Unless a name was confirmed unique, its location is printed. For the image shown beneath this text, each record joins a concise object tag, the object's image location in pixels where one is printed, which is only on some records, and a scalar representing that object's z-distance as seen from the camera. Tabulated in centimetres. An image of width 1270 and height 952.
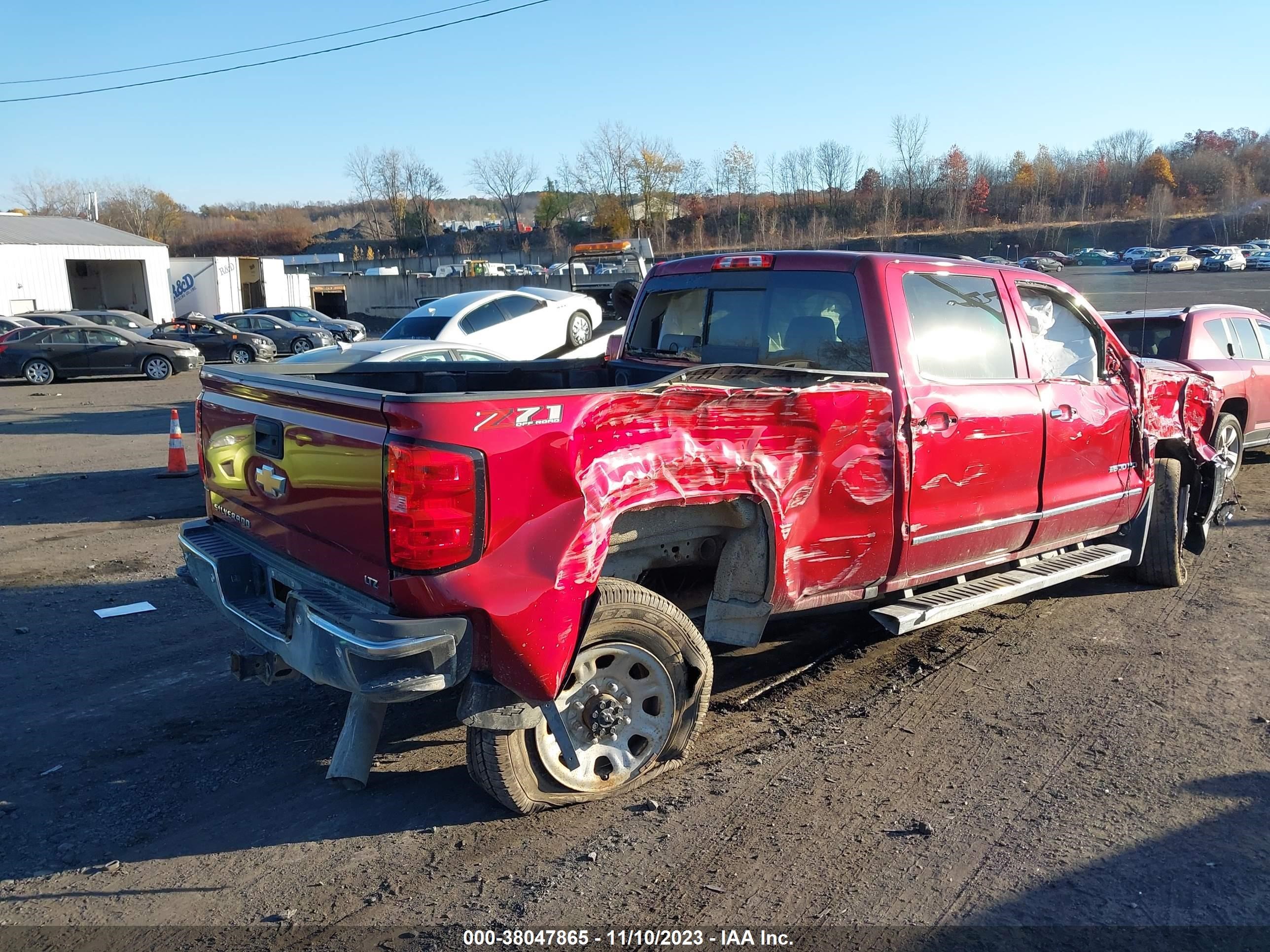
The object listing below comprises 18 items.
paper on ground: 623
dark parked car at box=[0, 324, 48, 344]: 2216
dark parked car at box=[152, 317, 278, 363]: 2692
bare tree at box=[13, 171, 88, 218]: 10331
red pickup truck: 320
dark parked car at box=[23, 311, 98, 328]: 2835
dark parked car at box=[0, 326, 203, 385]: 2206
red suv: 927
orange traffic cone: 1090
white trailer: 4691
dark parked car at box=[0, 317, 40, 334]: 2598
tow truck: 2294
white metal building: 4016
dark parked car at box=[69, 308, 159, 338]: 3066
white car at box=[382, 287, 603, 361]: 1521
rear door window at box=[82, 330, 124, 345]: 2281
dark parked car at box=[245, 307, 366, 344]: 3131
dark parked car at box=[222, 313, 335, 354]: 2909
